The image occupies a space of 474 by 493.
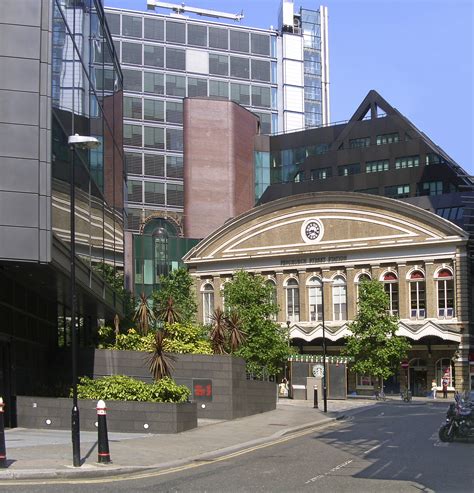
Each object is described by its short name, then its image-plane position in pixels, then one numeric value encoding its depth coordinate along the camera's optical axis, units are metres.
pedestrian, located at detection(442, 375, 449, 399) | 72.25
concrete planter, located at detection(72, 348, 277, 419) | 34.91
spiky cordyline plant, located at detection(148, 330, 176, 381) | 32.34
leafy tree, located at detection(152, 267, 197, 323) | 79.62
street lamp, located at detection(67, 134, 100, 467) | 18.23
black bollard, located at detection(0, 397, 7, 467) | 17.46
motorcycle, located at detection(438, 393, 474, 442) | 25.11
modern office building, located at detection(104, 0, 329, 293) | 103.50
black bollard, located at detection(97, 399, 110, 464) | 18.73
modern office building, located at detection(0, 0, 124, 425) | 23.38
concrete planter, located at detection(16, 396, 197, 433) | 27.77
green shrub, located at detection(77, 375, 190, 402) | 29.11
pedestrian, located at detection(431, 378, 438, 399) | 74.30
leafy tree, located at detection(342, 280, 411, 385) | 69.44
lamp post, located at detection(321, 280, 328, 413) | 43.88
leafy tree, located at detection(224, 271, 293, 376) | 63.44
